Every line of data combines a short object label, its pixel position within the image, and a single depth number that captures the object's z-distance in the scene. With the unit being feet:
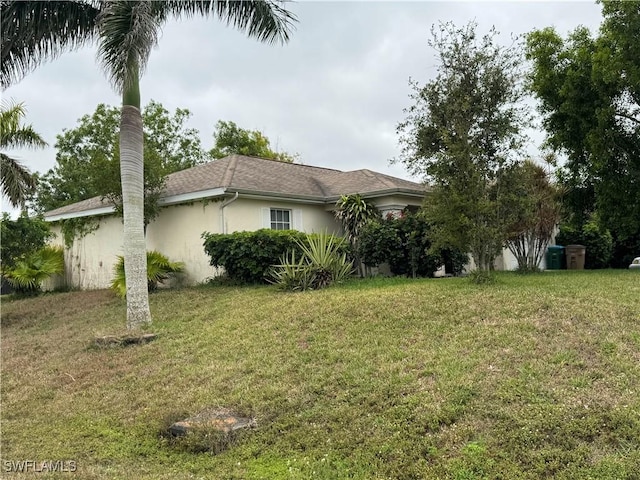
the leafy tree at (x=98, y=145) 107.04
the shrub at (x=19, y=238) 44.04
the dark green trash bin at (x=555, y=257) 67.47
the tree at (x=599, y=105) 42.32
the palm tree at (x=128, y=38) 28.96
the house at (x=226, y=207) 47.01
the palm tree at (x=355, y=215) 47.98
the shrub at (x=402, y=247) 44.16
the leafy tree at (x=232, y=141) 113.91
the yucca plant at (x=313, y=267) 37.27
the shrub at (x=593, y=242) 68.39
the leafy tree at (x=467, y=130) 32.94
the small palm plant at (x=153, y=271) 42.78
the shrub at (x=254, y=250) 41.32
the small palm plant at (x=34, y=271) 56.75
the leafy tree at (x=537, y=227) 45.80
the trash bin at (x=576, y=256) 65.99
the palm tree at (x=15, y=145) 45.03
